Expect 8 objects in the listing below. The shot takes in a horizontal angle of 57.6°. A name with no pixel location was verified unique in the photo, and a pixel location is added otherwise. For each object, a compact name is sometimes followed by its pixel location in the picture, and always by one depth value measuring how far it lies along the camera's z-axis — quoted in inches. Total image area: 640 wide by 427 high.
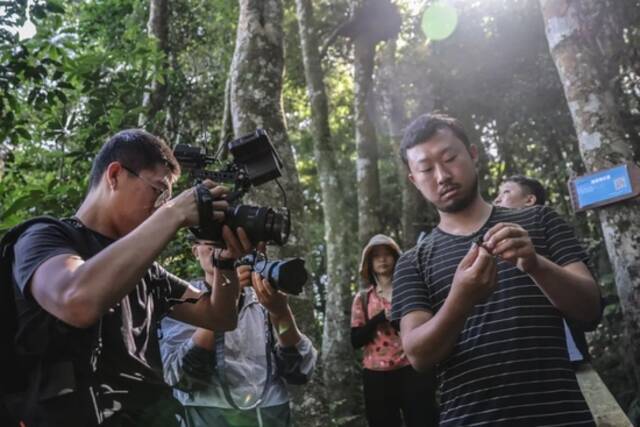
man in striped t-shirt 76.4
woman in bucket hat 190.7
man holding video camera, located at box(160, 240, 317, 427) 119.8
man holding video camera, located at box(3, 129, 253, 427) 67.1
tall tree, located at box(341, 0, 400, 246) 365.1
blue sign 173.6
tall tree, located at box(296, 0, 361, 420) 317.7
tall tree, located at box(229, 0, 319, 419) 161.5
